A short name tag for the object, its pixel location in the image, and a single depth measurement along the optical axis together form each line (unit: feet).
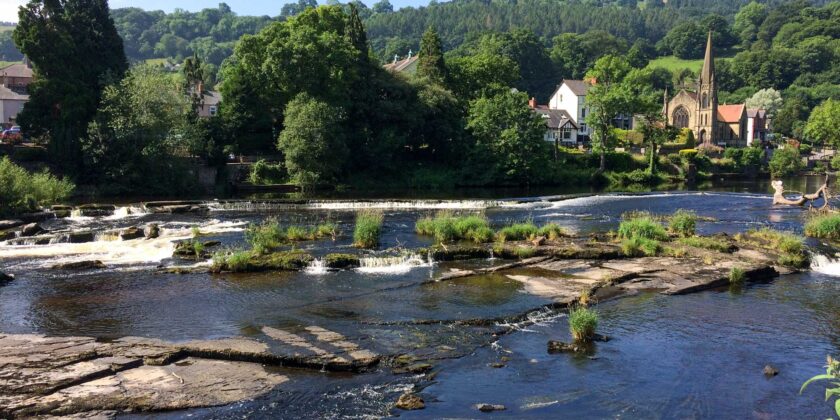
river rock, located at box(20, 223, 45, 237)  125.39
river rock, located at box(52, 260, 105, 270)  100.78
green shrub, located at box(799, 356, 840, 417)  23.60
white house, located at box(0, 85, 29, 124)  317.22
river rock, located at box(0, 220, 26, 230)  131.85
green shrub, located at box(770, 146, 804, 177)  303.27
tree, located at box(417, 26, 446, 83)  261.85
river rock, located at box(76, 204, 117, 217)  153.38
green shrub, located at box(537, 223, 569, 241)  119.44
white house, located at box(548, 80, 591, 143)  377.46
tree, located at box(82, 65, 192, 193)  192.85
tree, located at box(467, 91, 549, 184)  232.73
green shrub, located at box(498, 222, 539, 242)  119.44
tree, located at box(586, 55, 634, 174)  252.21
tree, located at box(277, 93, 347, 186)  205.05
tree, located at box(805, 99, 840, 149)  309.22
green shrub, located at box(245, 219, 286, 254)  108.41
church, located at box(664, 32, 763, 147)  384.68
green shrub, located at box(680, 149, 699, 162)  288.10
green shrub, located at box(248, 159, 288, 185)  220.66
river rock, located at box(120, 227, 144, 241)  122.93
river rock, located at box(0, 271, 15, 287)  92.23
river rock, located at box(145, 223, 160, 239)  124.67
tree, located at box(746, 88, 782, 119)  479.41
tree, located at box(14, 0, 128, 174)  198.80
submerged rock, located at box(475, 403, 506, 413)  52.42
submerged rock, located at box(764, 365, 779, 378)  60.18
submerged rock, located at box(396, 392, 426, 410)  52.65
